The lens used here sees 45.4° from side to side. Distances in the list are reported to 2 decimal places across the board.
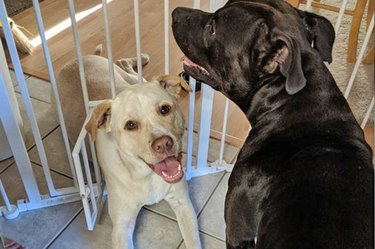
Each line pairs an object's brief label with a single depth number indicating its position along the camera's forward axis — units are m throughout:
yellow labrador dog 1.44
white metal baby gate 1.50
